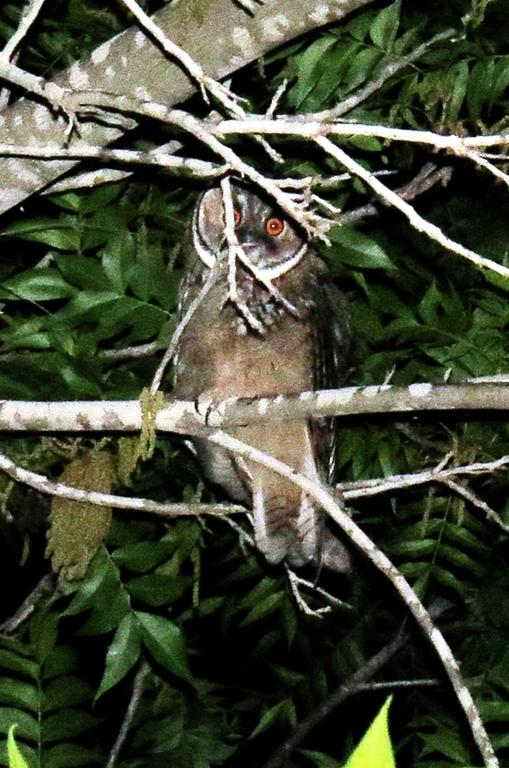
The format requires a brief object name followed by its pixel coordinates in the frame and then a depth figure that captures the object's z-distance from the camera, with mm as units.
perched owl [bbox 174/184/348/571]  5941
